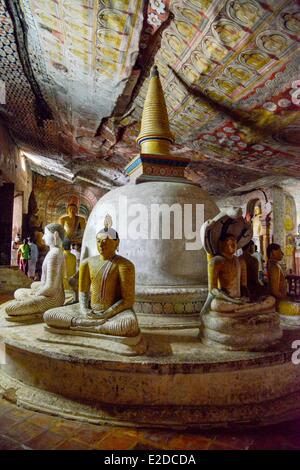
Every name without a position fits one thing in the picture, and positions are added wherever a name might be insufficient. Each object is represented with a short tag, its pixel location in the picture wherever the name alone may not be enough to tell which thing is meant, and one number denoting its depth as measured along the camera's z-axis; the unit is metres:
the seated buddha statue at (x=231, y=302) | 2.60
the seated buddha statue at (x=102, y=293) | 2.76
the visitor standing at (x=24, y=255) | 10.86
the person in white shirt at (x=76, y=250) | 7.92
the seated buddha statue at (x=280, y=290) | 3.49
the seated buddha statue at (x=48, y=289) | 3.36
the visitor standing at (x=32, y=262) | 11.30
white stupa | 3.56
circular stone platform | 2.28
